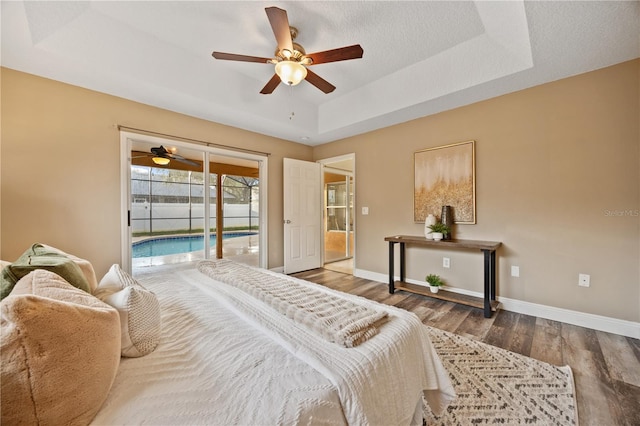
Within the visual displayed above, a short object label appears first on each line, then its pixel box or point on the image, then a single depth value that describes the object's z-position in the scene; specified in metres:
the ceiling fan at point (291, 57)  1.96
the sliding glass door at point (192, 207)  3.05
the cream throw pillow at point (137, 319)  0.92
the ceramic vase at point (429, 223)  3.17
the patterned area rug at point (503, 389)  1.35
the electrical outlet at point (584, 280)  2.40
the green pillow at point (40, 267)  0.88
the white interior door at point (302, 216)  4.35
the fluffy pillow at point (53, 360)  0.55
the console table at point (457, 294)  2.60
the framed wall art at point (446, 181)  3.09
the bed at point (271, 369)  0.70
